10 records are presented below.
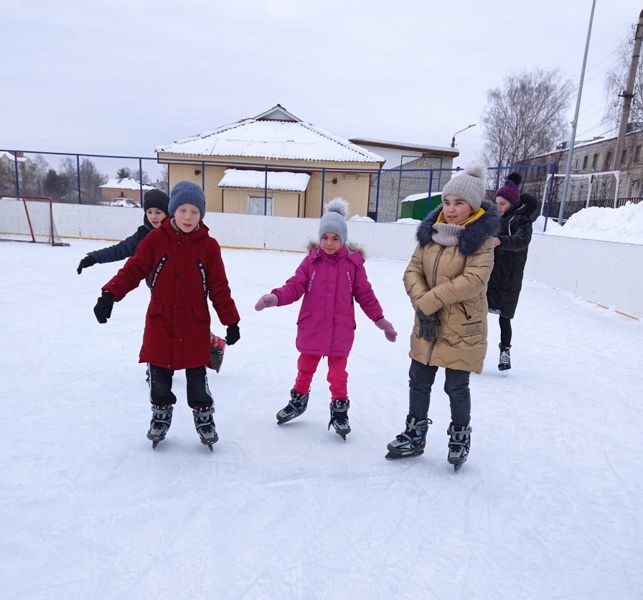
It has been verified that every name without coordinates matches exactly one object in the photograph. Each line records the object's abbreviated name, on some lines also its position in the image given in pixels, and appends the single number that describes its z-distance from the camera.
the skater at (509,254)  3.29
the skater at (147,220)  2.66
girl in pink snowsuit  2.27
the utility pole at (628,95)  16.48
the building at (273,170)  16.08
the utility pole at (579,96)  12.32
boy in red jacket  1.95
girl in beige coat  1.90
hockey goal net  11.85
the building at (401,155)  23.05
